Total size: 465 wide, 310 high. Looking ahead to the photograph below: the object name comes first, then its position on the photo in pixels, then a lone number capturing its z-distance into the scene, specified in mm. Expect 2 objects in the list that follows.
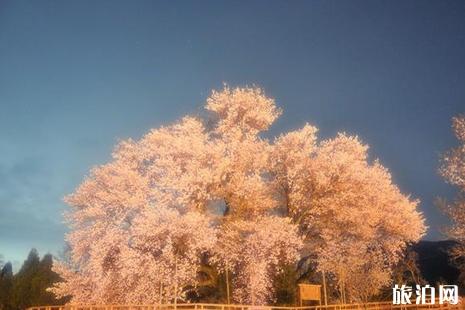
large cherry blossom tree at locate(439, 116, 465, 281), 31281
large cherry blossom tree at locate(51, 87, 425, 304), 33781
